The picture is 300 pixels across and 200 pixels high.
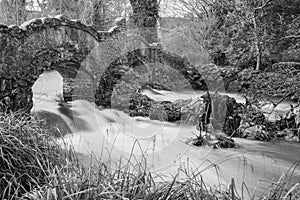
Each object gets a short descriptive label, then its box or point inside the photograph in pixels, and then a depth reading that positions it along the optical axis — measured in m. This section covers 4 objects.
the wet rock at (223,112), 5.03
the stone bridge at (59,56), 4.40
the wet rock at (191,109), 5.32
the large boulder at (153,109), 5.99
